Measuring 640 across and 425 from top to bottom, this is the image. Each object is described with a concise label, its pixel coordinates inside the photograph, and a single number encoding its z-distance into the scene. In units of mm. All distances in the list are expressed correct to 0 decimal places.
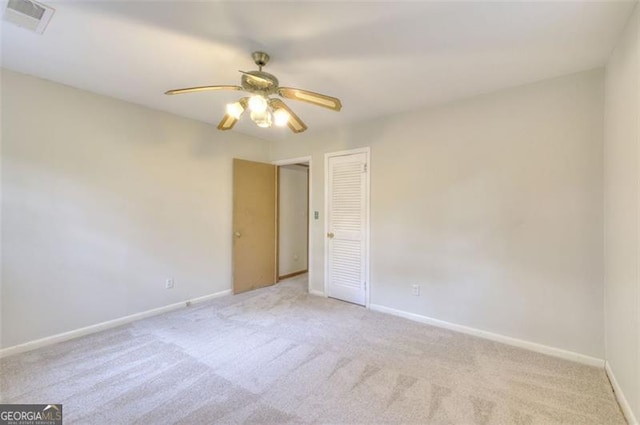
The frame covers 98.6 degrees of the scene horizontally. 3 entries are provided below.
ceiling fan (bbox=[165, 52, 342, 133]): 1892
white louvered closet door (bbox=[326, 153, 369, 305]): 3596
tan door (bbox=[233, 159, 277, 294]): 4090
